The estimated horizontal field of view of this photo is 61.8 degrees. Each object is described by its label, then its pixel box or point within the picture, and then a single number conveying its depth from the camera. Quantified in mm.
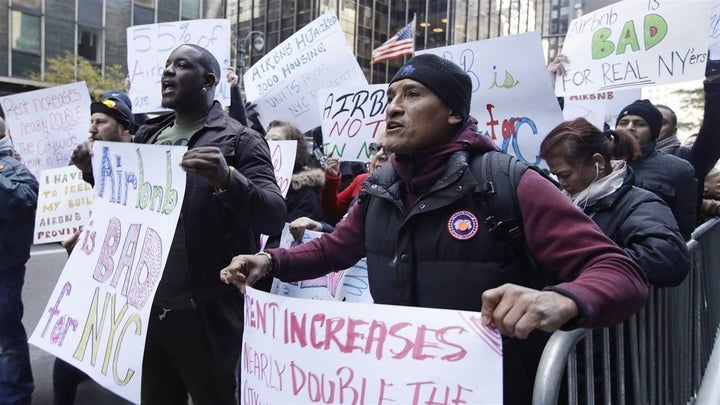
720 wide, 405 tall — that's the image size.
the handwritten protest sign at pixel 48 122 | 5023
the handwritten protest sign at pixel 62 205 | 4301
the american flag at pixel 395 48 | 11391
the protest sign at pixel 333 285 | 3357
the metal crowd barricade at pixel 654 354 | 1488
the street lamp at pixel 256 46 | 13727
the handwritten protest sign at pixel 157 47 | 5113
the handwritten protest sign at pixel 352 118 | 4559
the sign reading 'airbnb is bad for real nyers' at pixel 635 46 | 3744
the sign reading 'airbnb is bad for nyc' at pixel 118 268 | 2301
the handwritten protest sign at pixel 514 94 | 3572
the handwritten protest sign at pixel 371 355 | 1397
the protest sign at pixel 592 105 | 5160
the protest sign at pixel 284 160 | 3922
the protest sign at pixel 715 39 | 3551
